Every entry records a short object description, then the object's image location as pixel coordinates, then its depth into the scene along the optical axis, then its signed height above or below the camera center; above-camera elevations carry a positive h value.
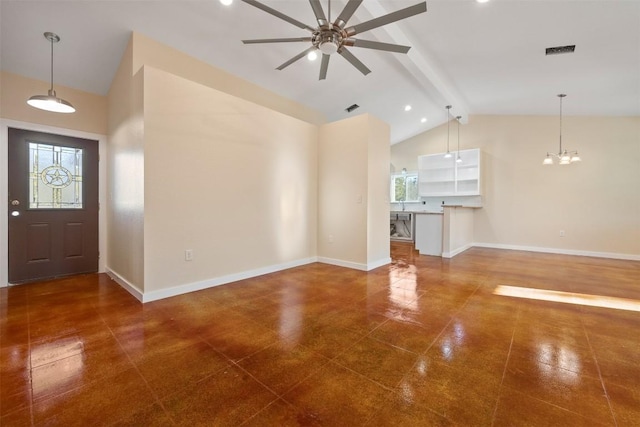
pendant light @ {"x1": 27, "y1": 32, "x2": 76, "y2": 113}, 2.66 +1.11
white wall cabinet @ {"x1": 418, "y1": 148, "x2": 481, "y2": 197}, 7.05 +1.07
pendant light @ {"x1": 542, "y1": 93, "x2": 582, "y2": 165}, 5.30 +1.24
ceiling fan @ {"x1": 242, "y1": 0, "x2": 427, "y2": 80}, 2.12 +1.64
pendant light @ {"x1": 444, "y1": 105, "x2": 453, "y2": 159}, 6.39 +1.58
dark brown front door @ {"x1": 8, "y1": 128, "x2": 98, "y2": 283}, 3.59 +0.04
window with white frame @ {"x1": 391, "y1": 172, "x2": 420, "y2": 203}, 8.50 +0.81
